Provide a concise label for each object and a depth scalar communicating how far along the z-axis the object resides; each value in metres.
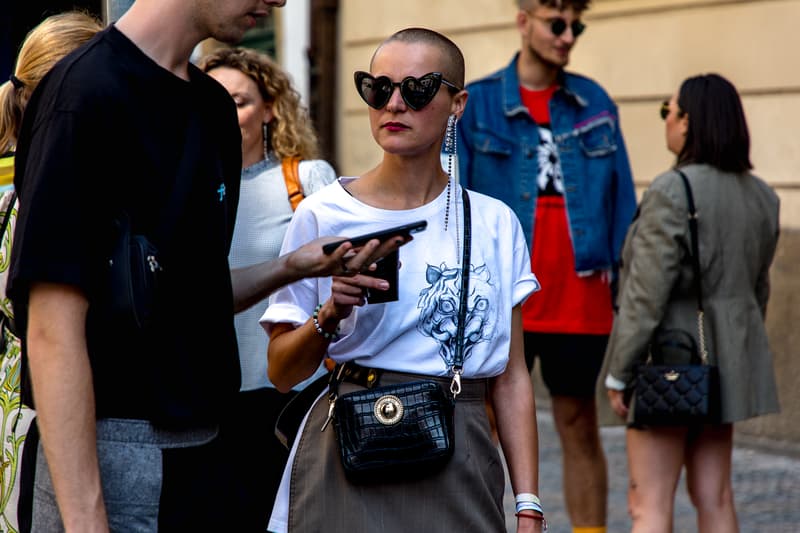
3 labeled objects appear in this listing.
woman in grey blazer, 10.30
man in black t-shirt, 4.67
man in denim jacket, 11.77
